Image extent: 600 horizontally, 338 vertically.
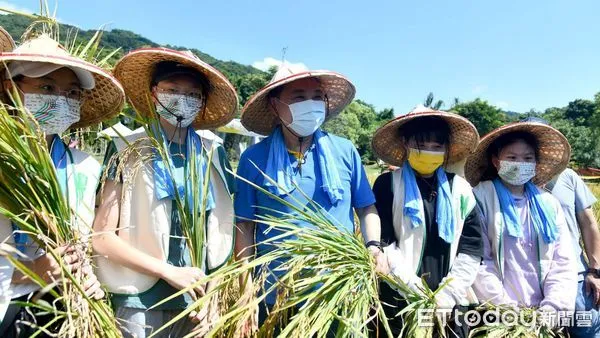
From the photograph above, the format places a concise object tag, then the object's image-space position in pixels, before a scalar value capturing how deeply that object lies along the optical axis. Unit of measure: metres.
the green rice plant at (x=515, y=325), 1.37
